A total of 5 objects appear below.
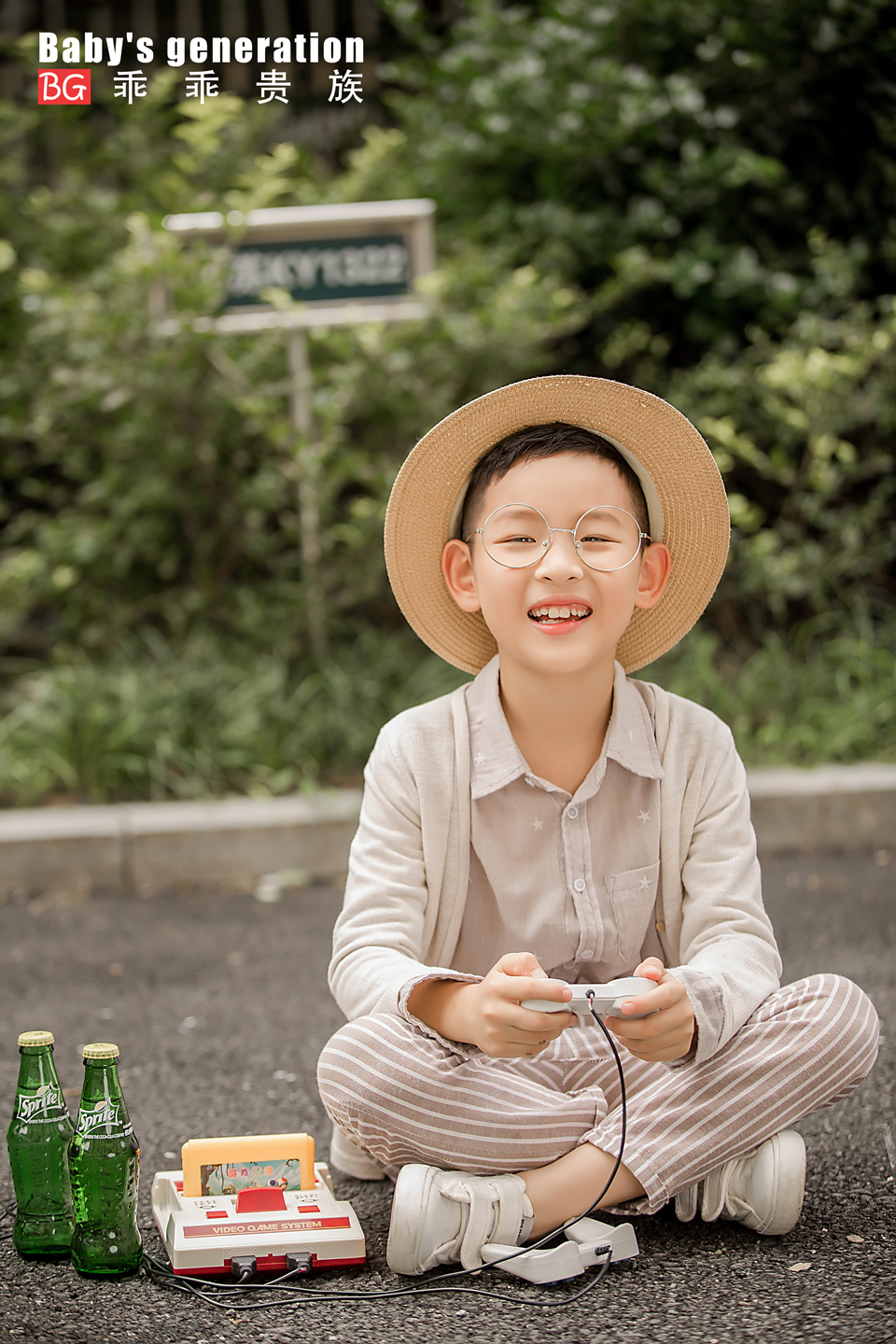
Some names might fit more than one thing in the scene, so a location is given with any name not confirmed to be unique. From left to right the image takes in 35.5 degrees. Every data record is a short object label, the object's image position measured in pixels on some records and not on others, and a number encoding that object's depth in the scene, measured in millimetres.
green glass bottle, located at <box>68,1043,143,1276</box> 1903
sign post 5051
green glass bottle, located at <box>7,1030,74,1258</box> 1952
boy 1970
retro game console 1932
